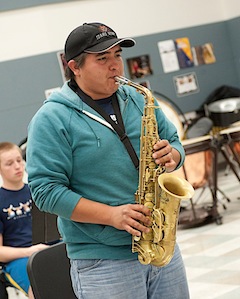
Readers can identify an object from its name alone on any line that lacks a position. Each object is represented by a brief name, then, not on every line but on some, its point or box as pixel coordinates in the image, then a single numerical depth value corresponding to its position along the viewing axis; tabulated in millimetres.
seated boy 5289
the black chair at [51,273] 3867
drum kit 8839
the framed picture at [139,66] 12486
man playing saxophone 2979
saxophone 3055
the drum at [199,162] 8803
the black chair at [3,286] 5316
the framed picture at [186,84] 12890
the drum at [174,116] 11614
